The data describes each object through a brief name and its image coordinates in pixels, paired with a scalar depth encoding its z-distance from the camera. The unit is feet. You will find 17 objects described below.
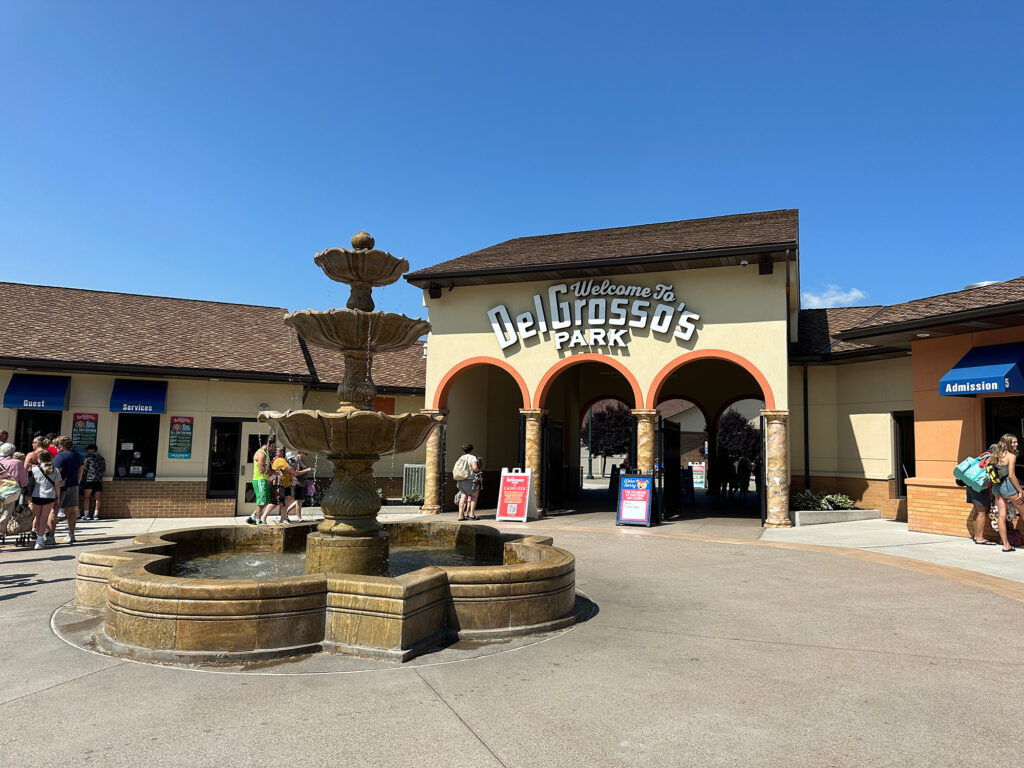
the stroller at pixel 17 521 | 34.17
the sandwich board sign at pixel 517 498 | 51.72
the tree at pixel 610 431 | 177.06
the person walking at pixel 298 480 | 45.42
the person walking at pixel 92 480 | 48.73
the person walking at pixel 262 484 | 42.97
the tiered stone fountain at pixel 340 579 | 16.08
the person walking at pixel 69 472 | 35.47
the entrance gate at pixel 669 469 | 52.24
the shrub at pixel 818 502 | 52.34
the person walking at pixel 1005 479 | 34.50
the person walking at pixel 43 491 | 34.55
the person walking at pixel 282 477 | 42.68
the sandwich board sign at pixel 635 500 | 48.26
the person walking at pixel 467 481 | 51.39
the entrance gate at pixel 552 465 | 55.36
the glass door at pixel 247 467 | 55.98
